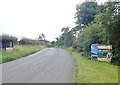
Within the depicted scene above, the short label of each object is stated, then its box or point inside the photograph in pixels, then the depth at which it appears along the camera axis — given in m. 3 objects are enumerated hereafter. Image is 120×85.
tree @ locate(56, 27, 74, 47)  29.92
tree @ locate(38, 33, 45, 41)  50.04
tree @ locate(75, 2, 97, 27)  21.20
